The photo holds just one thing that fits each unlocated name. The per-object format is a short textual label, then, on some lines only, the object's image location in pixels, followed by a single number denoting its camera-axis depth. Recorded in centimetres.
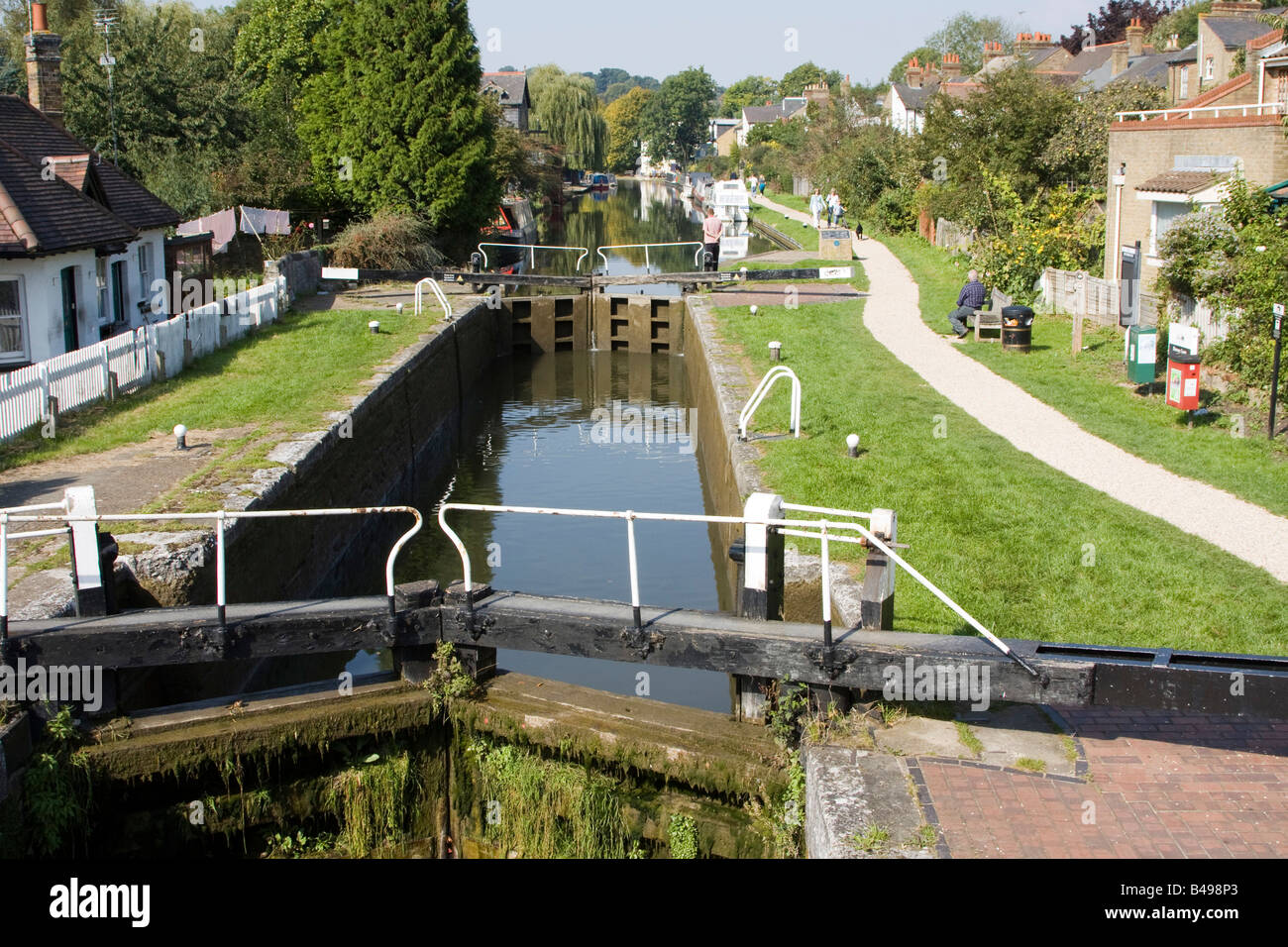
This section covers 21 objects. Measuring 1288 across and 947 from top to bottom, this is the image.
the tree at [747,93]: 16762
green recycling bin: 1627
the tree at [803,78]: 14688
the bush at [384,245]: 3077
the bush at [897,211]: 4203
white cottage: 1811
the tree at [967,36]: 12431
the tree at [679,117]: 14862
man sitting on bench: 2200
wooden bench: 2173
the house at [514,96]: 8681
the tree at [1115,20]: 8238
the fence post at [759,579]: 784
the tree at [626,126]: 15325
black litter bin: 2039
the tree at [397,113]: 3388
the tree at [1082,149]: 2883
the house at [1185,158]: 1850
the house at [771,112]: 12125
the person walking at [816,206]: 4450
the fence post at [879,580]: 766
